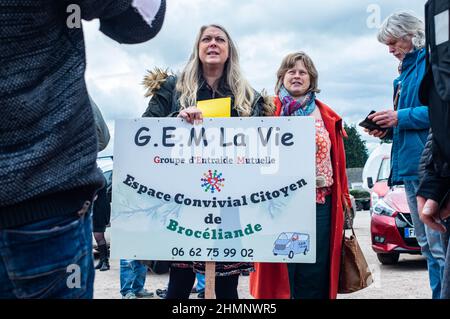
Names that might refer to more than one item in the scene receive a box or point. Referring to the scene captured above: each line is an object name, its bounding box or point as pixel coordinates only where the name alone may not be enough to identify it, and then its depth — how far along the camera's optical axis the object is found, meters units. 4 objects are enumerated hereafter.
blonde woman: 3.41
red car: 7.28
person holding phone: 3.79
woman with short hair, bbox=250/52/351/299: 4.01
